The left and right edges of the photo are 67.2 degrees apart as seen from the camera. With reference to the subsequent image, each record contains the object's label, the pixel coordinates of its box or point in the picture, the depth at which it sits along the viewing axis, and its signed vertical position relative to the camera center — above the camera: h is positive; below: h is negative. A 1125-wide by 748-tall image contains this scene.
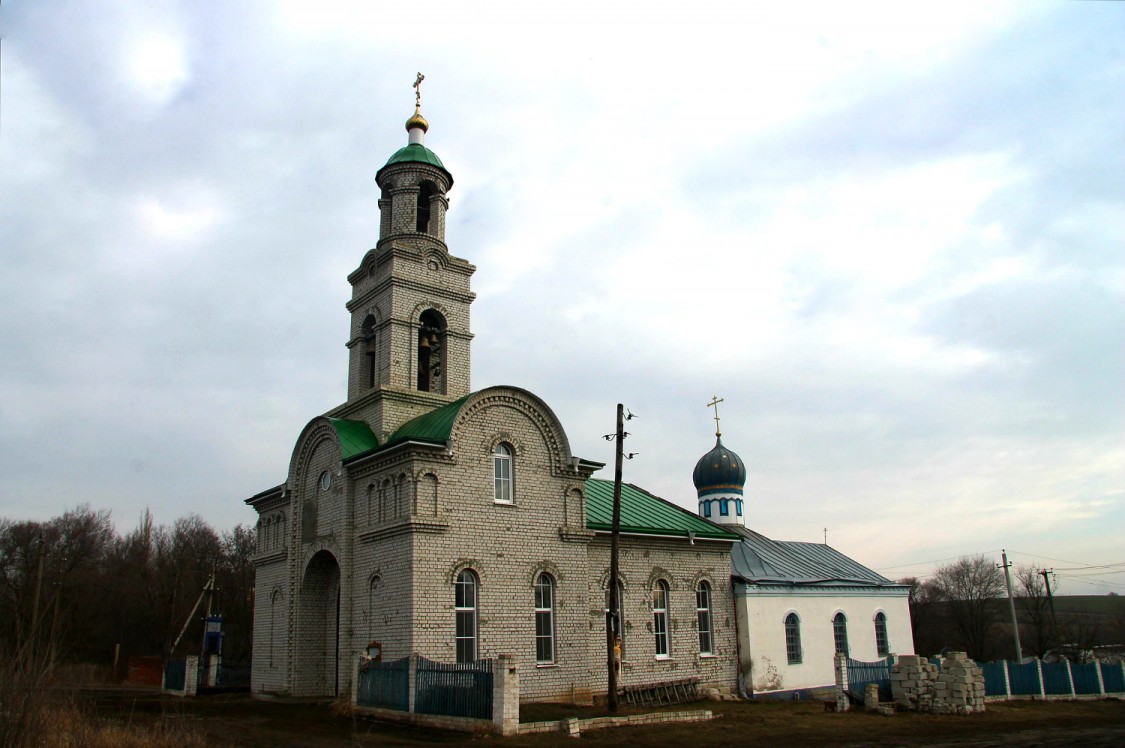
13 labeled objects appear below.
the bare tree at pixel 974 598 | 56.12 -0.74
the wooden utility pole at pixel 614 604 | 18.08 -0.14
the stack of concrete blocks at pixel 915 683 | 21.86 -2.37
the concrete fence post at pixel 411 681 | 17.11 -1.53
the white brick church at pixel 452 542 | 19.88 +1.50
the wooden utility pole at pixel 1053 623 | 47.43 -2.07
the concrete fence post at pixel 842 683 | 21.70 -2.35
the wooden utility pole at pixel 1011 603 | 37.44 -0.76
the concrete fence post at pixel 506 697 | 15.43 -1.71
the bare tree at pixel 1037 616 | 49.69 -1.87
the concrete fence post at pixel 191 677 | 24.92 -1.93
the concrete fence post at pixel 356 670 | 18.66 -1.42
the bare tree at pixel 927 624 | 57.44 -2.37
